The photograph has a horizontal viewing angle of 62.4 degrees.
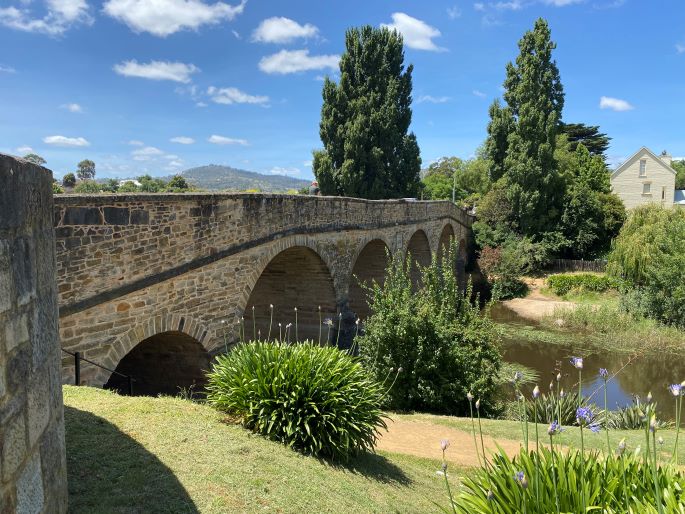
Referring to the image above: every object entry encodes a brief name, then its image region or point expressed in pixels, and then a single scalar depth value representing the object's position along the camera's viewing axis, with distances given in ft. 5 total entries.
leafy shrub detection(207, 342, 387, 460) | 21.26
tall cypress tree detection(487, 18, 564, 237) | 104.37
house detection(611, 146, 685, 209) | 137.08
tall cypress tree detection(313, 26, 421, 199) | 104.58
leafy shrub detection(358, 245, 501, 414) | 35.73
